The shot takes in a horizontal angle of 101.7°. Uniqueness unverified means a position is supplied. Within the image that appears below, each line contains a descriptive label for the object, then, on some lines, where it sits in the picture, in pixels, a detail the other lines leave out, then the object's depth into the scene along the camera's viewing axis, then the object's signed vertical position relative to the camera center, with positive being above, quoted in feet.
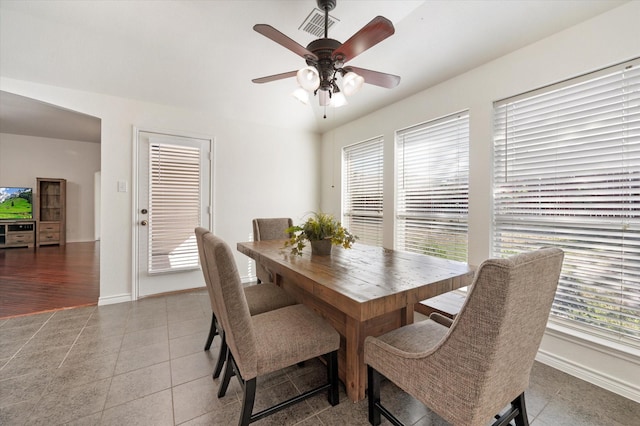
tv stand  20.07 -1.84
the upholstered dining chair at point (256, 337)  3.94 -2.17
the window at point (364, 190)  12.09 +1.14
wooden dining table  3.96 -1.21
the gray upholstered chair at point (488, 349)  2.72 -1.60
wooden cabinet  21.30 -0.07
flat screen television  19.93 +0.54
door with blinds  10.86 +0.12
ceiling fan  4.92 +3.34
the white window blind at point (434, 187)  8.73 +0.95
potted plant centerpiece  6.56 -0.58
